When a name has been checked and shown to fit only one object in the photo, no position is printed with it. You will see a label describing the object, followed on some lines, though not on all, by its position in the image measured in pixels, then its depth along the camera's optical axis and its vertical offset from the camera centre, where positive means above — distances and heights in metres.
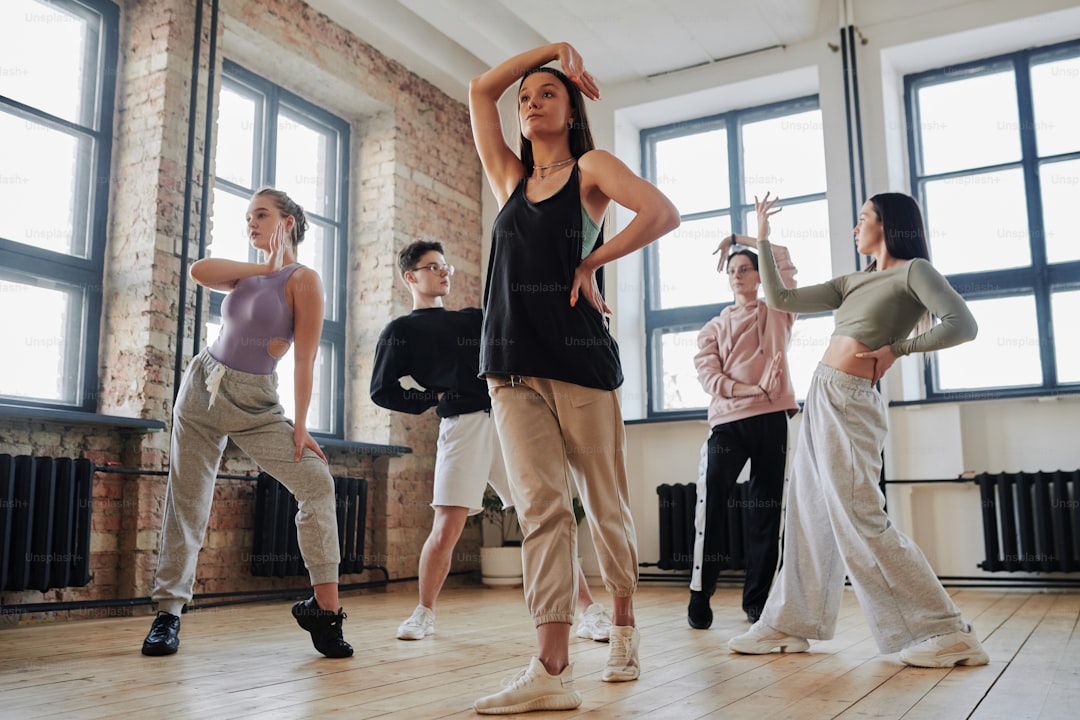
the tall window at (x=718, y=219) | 6.22 +1.78
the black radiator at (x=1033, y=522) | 4.66 -0.20
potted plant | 5.70 -0.38
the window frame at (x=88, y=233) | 4.04 +1.17
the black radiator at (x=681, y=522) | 5.41 -0.21
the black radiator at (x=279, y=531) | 4.56 -0.21
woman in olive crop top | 2.41 +0.03
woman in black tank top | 1.91 +0.29
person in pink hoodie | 3.44 +0.23
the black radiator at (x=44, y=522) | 3.42 -0.11
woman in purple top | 2.66 +0.17
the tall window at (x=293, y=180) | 5.11 +1.78
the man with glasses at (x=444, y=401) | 3.20 +0.30
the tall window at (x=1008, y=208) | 5.41 +1.62
